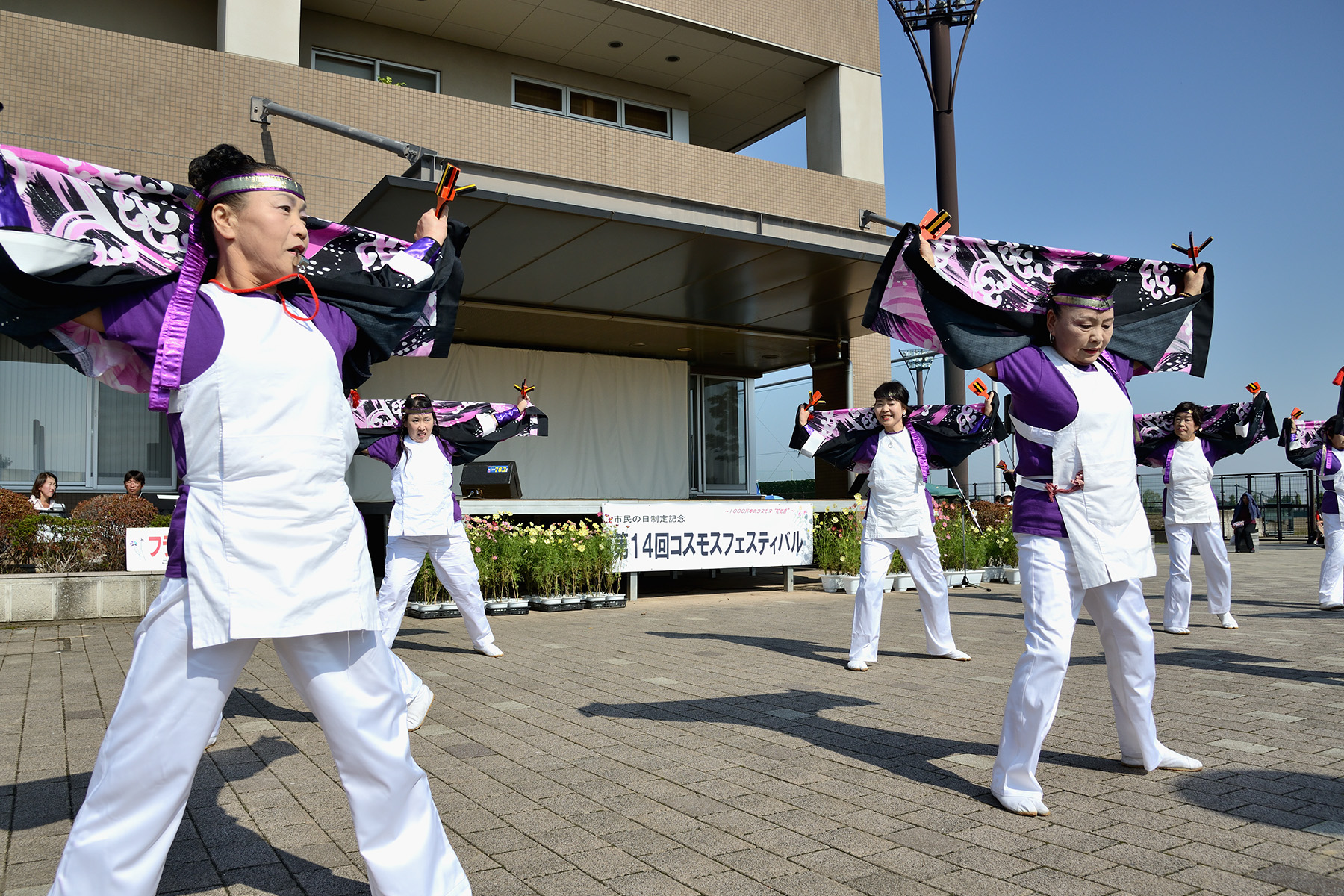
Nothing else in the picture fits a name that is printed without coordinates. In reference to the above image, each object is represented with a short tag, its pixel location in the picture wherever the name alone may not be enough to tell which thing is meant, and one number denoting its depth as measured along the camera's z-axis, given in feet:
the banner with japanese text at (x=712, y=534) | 41.73
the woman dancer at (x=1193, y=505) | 30.35
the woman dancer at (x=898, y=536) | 23.44
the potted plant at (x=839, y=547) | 45.80
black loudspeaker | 55.01
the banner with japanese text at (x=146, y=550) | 34.65
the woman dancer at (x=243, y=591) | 7.47
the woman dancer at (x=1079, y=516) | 12.71
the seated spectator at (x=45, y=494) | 40.78
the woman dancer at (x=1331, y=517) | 35.86
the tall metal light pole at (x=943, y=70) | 72.64
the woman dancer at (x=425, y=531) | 24.29
